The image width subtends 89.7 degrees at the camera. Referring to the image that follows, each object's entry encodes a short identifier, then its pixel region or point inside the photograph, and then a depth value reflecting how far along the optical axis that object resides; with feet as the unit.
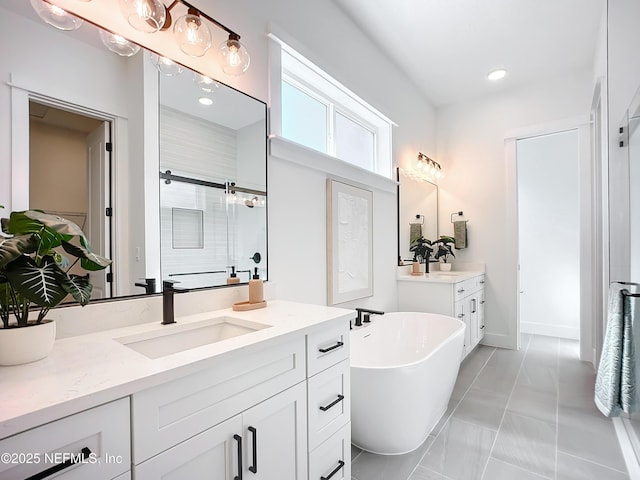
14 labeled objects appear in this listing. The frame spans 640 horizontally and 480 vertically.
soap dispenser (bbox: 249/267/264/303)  4.95
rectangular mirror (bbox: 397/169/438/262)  10.78
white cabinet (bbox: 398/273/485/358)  9.53
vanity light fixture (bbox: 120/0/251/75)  4.00
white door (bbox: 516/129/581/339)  13.79
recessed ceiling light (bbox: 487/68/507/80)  11.05
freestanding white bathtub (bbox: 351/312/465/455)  5.45
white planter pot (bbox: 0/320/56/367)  2.46
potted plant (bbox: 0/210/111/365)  2.37
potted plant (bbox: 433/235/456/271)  12.24
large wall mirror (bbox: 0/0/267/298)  3.24
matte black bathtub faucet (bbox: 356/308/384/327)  7.42
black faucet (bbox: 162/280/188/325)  3.98
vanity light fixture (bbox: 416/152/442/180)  11.71
